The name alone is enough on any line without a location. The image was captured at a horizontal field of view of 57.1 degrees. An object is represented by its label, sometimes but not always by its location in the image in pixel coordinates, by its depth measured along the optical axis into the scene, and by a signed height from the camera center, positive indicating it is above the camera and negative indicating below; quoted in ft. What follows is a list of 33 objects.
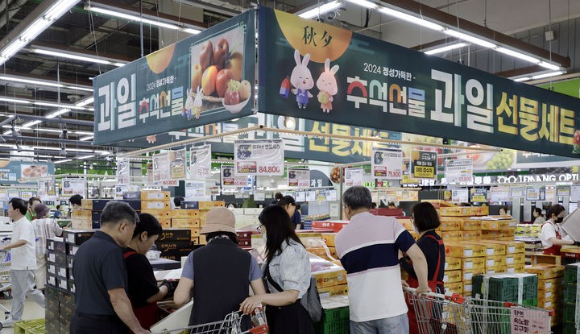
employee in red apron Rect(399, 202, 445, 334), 14.07 -1.79
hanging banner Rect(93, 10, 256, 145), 13.93 +2.92
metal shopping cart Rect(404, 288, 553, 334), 11.68 -3.10
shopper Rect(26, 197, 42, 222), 35.02 -1.66
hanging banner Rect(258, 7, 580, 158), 14.33 +3.08
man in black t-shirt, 9.95 -1.92
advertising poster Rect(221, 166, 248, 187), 36.14 +0.22
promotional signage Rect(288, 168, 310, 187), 41.47 +0.37
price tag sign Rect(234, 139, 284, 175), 25.00 +1.15
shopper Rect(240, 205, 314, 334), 11.27 -1.94
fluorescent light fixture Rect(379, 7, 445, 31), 25.96 +8.38
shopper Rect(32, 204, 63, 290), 26.84 -2.84
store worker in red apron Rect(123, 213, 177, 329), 10.97 -1.99
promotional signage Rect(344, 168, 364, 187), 34.37 +0.41
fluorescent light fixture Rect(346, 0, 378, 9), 24.94 +8.42
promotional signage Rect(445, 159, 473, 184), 35.68 +0.83
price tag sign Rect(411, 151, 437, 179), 32.63 +1.14
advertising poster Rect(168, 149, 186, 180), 28.09 +0.89
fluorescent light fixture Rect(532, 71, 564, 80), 39.02 +8.23
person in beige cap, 10.32 -1.95
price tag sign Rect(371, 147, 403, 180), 28.53 +1.02
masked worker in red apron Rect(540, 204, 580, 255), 25.64 -2.70
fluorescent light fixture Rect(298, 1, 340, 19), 24.90 +8.40
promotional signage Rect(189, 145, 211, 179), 26.91 +1.00
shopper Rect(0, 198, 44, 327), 24.72 -3.77
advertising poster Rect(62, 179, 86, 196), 57.31 -0.77
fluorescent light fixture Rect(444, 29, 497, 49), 29.09 +8.27
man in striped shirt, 12.01 -2.05
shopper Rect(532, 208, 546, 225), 47.23 -3.01
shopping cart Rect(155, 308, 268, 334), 9.92 -2.76
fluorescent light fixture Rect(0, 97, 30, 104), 48.53 +7.49
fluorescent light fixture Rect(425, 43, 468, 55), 34.06 +9.02
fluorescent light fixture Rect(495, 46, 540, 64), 32.78 +8.26
